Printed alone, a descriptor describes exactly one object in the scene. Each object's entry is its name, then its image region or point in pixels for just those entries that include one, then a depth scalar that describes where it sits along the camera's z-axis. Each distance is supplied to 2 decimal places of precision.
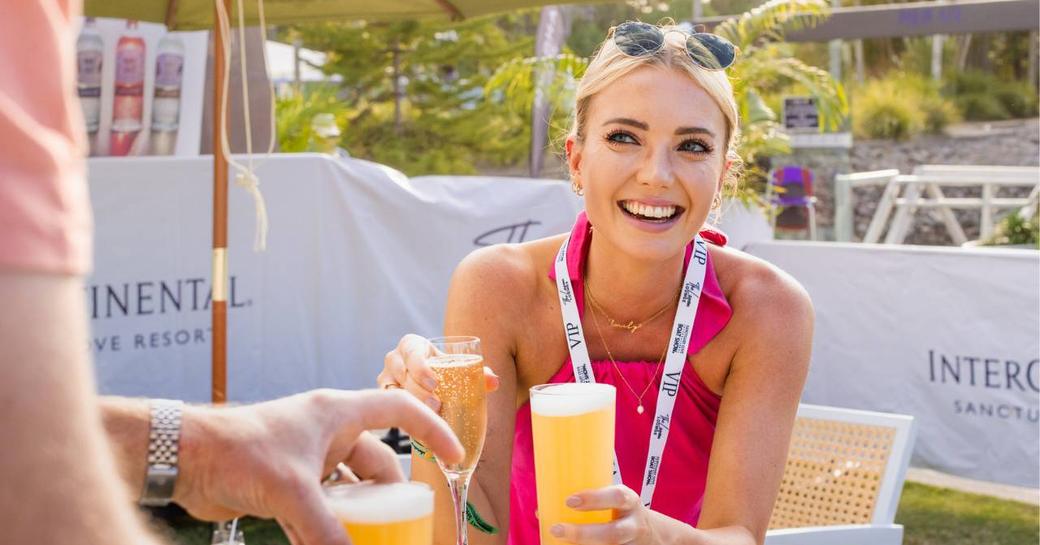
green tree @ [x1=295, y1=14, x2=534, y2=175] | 17.83
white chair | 2.95
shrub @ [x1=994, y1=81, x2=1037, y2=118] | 23.89
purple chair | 13.22
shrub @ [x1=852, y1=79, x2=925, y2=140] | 21.05
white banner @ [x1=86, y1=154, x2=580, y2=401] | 5.87
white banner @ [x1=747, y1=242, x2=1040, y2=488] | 5.50
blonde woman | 2.34
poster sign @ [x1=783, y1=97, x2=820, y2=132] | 14.13
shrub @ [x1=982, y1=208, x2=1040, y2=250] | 10.11
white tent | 16.12
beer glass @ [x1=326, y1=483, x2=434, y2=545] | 1.10
